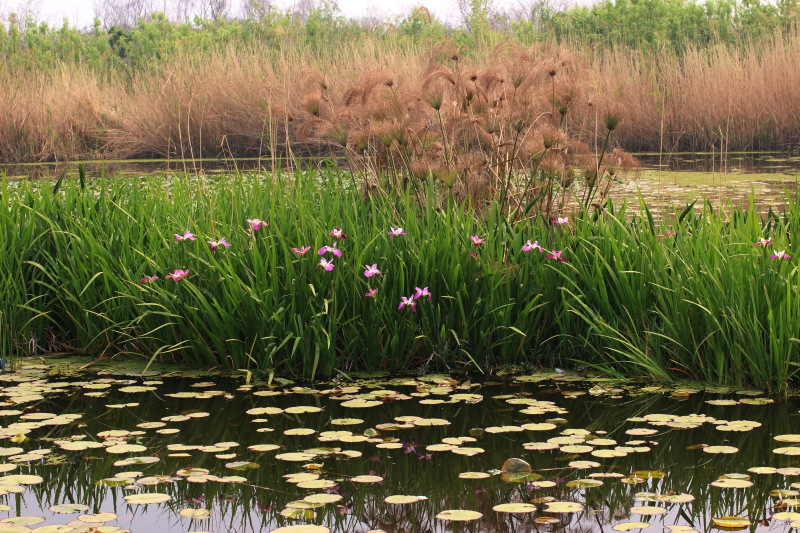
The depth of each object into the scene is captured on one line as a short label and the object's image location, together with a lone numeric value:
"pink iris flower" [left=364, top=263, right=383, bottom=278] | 6.62
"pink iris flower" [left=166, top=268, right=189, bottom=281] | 6.83
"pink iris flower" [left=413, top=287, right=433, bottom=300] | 6.57
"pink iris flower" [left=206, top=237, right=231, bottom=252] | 7.02
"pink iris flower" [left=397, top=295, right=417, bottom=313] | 6.60
